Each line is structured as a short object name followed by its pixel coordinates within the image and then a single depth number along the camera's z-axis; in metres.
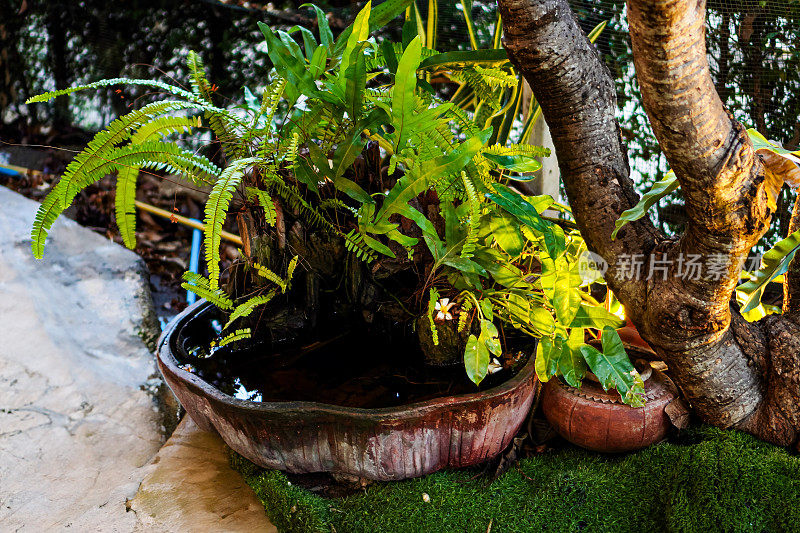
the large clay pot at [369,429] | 1.37
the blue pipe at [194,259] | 2.58
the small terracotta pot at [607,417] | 1.50
